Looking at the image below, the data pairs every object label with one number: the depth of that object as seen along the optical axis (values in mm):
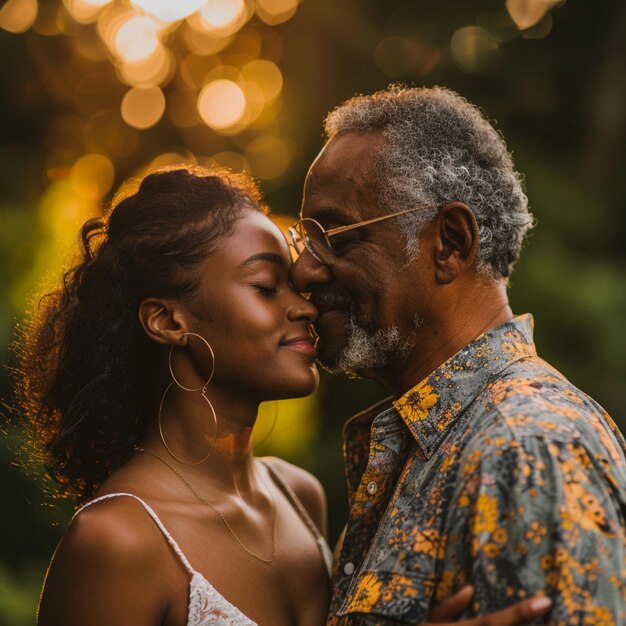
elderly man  2107
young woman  3035
